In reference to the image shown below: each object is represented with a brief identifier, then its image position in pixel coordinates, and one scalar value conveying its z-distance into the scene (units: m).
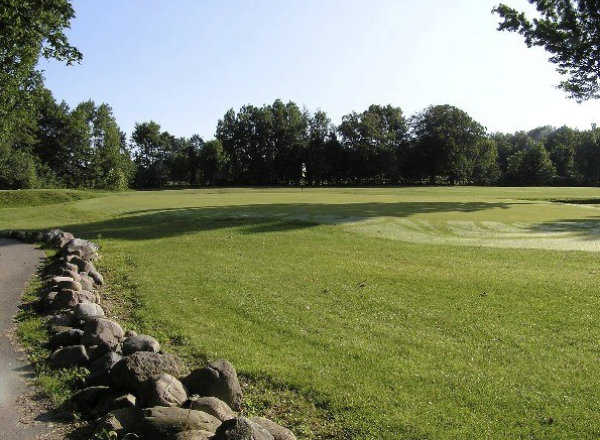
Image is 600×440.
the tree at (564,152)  105.12
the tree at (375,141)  94.06
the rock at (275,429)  4.41
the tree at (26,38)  20.24
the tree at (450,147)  92.81
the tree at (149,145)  109.63
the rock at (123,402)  4.96
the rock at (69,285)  9.49
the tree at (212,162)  100.56
